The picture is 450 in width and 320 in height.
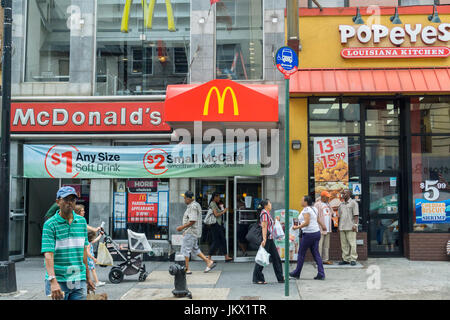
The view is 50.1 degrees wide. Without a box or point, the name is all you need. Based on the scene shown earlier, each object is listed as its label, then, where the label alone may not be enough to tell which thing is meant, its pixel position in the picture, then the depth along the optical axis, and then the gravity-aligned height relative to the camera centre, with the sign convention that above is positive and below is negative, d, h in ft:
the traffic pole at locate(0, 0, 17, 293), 30.14 +2.98
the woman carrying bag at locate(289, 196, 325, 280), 33.06 -3.08
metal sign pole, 27.12 -0.96
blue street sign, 28.19 +7.75
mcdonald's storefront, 41.78 +2.66
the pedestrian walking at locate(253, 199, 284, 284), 32.12 -3.75
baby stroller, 33.32 -4.18
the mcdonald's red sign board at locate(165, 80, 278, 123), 36.88 +6.76
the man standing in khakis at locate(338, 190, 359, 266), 38.32 -2.87
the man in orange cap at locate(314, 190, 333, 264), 38.24 -2.28
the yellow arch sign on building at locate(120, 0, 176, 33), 44.73 +16.63
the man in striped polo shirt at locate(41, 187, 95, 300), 18.20 -2.10
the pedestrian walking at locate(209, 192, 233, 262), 41.32 -3.38
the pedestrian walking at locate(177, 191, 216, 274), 35.07 -2.65
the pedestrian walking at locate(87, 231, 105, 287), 29.38 -4.16
